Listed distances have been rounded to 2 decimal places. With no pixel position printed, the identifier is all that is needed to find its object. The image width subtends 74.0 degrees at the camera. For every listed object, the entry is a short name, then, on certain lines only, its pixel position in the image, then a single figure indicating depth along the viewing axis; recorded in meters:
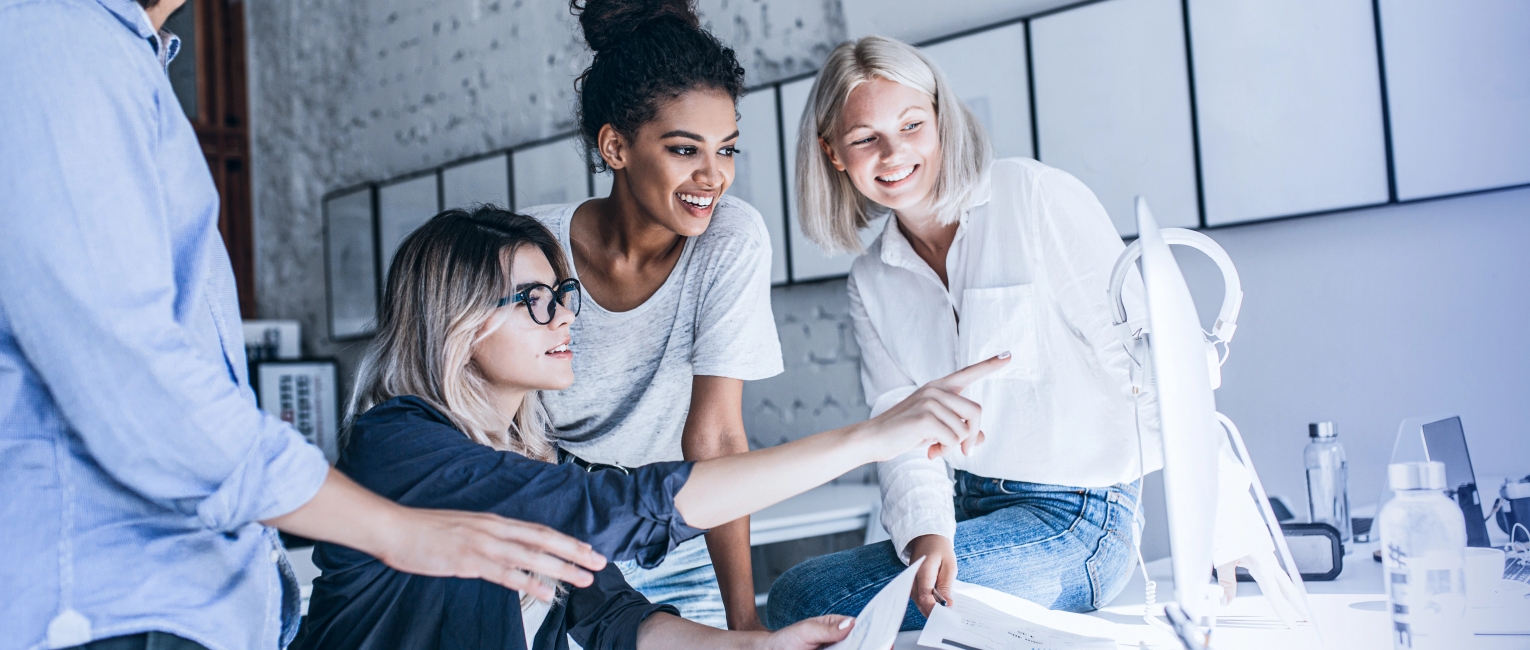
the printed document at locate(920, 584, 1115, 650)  1.12
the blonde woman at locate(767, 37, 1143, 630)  1.48
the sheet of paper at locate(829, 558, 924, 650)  0.96
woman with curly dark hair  1.68
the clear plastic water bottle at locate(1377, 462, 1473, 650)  0.96
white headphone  1.08
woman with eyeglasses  1.10
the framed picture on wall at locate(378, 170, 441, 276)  3.81
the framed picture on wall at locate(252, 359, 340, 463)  3.92
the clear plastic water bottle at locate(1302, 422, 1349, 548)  1.79
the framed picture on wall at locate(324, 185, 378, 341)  4.08
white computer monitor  0.87
